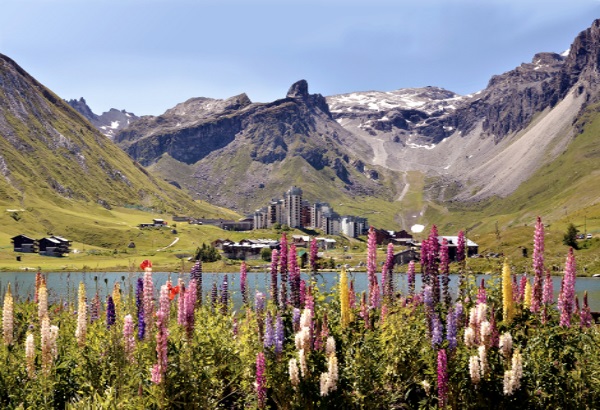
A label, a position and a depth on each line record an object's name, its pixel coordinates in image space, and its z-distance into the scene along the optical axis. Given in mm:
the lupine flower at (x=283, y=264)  14898
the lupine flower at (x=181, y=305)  12017
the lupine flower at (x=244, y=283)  18834
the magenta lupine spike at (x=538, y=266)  13766
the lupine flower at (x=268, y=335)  11375
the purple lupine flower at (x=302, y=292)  13883
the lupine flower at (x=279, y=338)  11250
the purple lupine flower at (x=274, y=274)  15535
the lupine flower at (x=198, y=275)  19156
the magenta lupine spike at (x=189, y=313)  11352
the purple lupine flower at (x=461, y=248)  14188
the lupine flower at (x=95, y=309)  19125
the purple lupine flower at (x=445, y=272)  13609
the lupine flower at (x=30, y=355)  11278
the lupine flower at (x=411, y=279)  17203
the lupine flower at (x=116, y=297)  16659
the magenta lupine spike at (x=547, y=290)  14383
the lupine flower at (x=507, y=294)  12562
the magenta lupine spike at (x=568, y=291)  14061
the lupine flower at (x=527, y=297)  14659
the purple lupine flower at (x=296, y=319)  12187
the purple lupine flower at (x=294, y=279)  14312
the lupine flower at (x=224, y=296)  19719
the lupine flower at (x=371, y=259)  14912
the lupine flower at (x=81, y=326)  13242
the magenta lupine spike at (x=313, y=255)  15480
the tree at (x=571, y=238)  198000
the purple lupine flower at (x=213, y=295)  20312
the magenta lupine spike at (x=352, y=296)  13989
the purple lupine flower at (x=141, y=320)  14047
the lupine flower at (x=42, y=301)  13227
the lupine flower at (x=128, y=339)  11414
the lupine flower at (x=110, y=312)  15053
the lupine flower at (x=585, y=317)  15302
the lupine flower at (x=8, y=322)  12562
